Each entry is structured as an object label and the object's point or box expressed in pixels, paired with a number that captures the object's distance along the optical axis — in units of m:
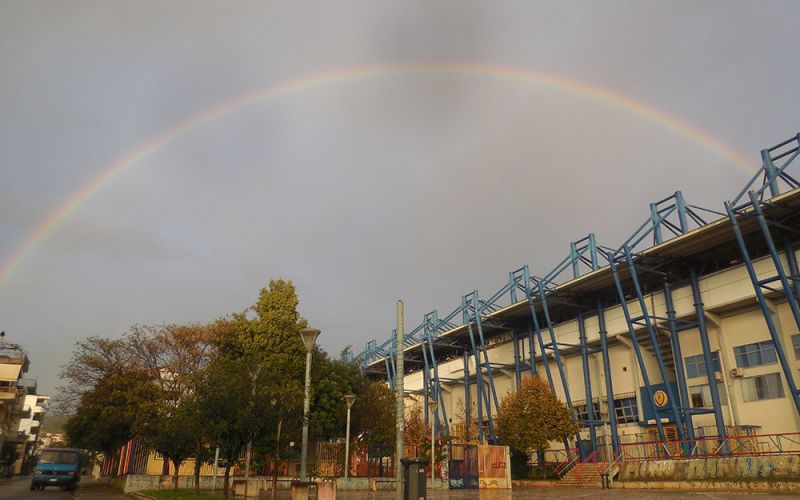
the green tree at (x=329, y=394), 38.53
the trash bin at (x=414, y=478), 13.10
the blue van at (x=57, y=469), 31.64
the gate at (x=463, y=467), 30.48
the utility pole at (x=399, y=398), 11.34
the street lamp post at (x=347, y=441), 29.33
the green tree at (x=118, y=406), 36.91
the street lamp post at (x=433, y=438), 29.55
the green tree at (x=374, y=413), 38.77
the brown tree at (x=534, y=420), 37.59
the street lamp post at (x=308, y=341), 16.30
